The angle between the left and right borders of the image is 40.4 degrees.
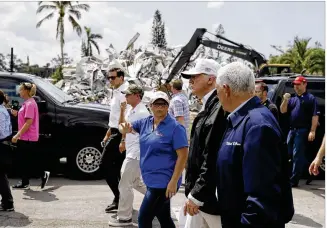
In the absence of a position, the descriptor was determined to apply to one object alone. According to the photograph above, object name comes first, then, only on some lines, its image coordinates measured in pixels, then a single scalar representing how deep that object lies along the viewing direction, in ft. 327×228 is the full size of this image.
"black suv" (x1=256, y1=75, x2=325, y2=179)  27.73
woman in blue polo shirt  13.19
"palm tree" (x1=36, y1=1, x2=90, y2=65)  142.94
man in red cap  25.94
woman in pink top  23.80
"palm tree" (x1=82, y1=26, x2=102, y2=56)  181.16
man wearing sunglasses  19.45
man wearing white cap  9.59
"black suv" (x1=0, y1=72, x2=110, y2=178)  27.61
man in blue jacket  7.18
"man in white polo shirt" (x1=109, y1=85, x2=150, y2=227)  17.12
